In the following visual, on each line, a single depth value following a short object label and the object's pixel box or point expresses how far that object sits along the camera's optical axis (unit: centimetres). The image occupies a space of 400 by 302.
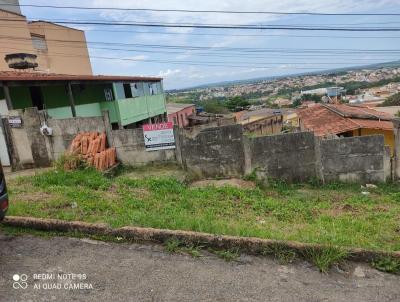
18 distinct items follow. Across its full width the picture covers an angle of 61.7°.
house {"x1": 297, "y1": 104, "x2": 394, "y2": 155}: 1380
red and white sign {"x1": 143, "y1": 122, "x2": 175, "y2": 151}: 961
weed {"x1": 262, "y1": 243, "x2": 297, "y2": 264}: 365
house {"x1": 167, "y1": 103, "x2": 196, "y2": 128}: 3311
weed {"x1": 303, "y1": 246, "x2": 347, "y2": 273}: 350
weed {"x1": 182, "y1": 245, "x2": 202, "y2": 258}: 376
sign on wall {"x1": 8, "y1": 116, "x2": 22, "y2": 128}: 970
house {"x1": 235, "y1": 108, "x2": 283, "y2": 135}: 1841
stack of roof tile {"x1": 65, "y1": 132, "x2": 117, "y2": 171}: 916
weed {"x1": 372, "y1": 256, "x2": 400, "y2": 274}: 344
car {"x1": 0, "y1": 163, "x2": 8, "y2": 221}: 375
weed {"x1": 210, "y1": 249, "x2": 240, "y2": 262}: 370
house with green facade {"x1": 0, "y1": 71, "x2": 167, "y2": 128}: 1211
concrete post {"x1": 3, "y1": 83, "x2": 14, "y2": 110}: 1027
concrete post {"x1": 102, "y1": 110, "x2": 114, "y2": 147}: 984
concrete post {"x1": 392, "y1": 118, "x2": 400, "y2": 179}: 839
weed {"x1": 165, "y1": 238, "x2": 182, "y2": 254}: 387
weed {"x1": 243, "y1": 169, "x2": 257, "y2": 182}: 904
